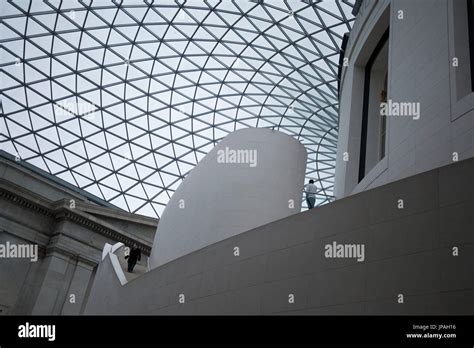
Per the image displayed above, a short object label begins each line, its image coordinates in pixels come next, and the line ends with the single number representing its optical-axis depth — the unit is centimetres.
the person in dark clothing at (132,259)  2002
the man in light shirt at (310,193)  1622
